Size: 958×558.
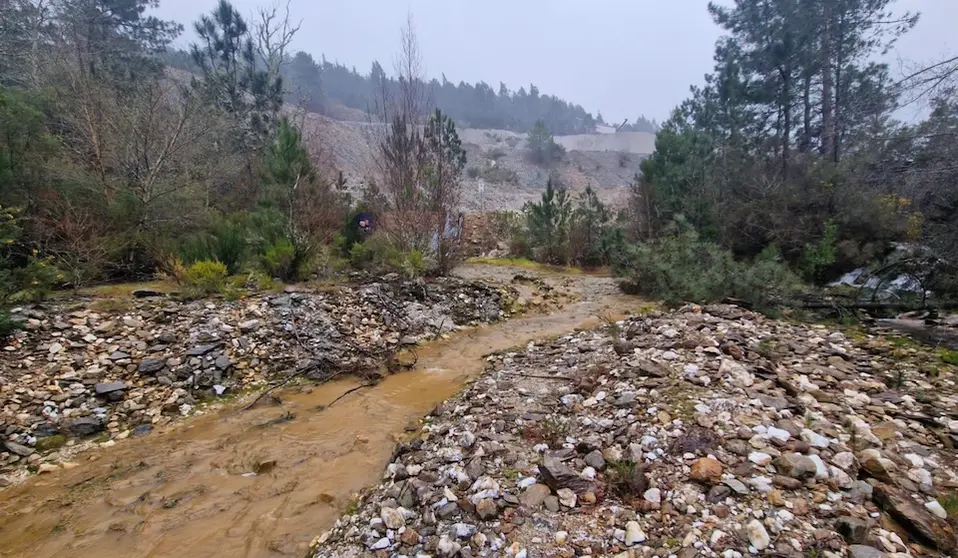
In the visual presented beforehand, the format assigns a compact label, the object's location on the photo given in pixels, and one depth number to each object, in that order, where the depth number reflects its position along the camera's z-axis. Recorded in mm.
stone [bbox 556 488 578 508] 2234
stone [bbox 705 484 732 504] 2064
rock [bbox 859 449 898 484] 2123
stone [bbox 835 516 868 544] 1732
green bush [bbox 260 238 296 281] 7234
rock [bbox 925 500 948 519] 1896
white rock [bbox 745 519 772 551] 1771
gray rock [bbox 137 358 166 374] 4504
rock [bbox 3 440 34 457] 3396
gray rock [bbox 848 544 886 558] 1638
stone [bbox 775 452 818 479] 2133
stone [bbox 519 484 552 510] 2271
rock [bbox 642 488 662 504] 2136
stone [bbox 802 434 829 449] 2381
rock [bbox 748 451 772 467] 2256
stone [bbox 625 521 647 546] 1928
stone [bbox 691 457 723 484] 2172
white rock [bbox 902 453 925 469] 2275
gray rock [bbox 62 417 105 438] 3736
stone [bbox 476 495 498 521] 2215
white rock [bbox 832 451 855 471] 2207
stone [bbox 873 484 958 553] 1741
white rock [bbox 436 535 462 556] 2031
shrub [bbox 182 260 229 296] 6051
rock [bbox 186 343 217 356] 4848
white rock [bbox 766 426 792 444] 2430
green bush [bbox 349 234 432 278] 8242
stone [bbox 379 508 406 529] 2322
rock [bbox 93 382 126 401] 4125
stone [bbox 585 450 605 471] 2488
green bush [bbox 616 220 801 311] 6883
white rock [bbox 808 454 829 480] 2121
